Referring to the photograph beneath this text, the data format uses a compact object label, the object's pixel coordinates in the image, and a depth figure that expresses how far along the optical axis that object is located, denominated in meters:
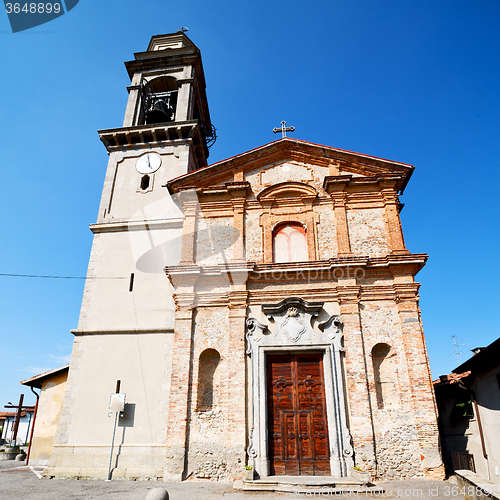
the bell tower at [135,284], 11.19
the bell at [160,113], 17.91
